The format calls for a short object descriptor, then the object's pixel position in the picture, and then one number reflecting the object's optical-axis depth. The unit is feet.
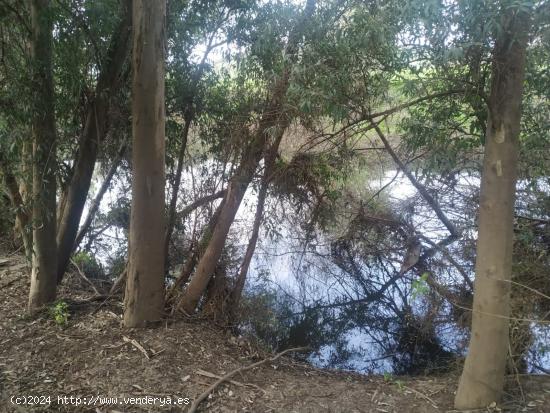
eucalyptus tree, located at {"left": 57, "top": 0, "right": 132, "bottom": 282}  17.39
